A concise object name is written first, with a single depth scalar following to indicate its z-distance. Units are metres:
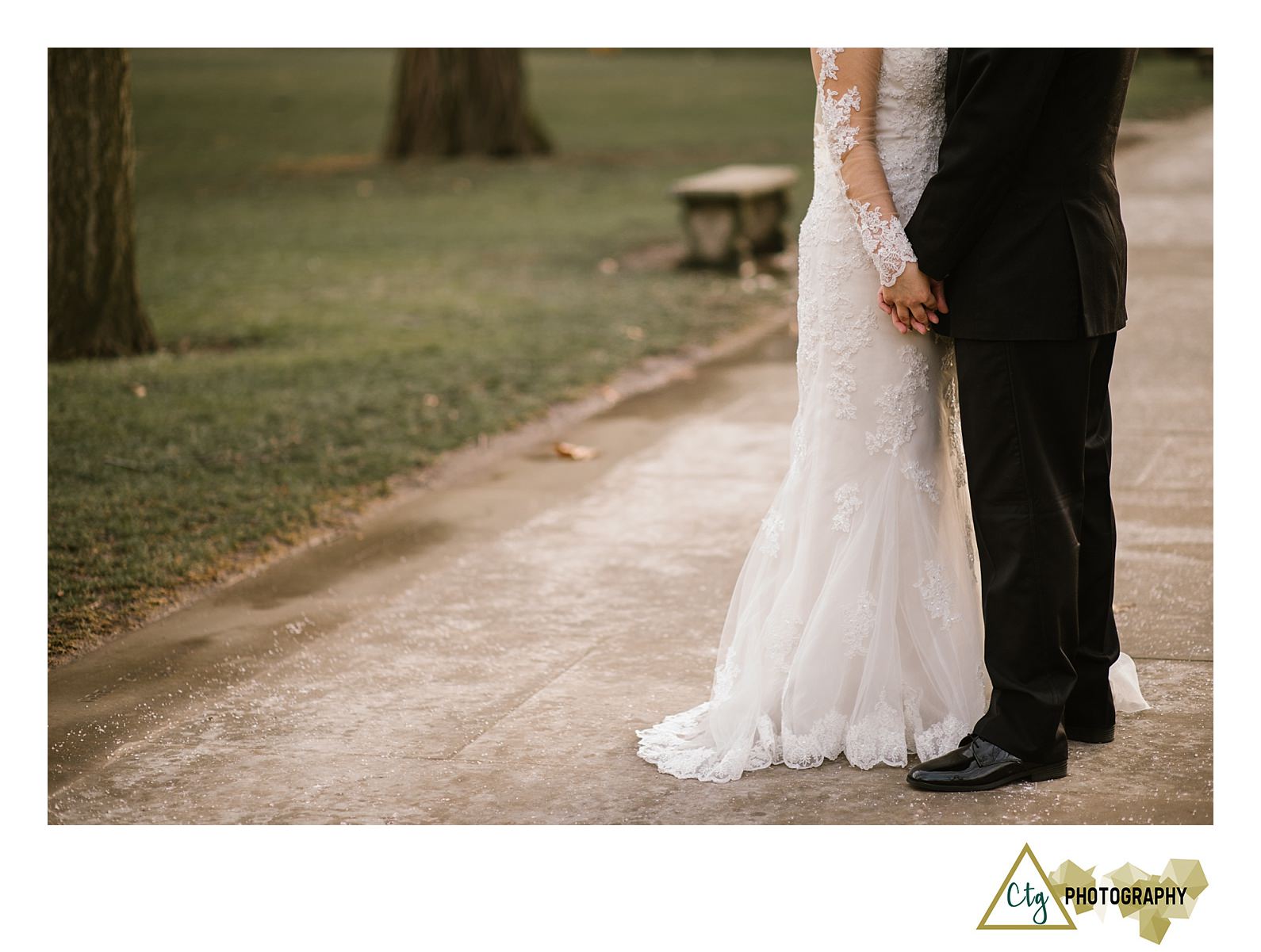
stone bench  11.28
